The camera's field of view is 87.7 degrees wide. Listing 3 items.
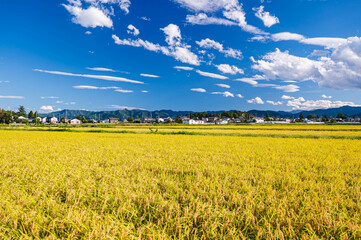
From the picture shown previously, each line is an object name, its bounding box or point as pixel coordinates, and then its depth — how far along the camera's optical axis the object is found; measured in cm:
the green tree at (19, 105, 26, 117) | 15880
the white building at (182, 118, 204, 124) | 16038
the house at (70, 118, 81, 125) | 18212
